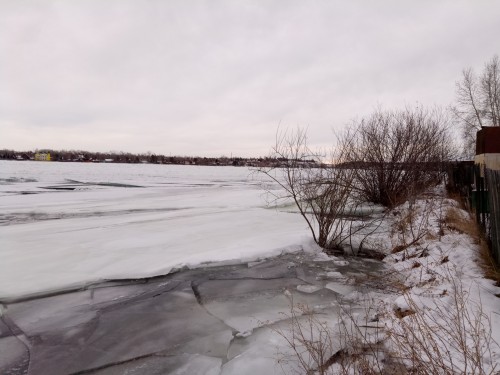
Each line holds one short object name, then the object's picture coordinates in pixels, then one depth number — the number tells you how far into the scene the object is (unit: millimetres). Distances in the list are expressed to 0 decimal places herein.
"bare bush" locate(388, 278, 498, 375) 2377
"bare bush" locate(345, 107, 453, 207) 11203
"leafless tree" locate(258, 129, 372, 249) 6887
